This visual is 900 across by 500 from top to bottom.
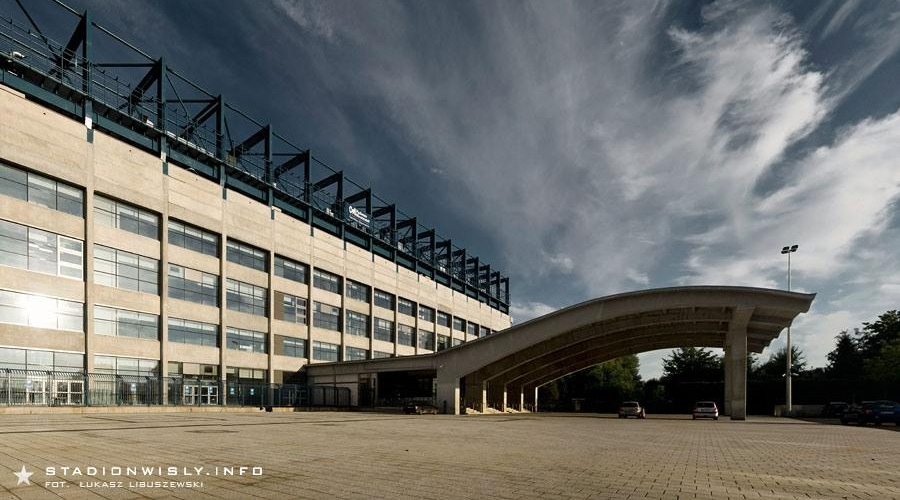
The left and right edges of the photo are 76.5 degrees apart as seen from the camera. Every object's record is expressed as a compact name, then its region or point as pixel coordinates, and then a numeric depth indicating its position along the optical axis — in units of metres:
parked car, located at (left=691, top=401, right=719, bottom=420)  40.84
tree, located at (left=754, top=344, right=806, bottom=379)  79.19
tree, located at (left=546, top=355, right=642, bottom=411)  81.62
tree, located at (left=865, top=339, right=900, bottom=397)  54.56
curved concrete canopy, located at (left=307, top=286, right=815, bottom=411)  39.25
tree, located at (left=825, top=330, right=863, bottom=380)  81.31
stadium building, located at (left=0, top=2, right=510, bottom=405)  31.44
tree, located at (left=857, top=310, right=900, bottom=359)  77.81
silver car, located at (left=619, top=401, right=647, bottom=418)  43.31
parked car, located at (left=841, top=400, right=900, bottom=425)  31.94
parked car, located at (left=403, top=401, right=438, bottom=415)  43.25
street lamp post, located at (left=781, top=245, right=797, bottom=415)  46.50
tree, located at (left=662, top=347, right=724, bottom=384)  64.81
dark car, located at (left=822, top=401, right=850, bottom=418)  45.31
